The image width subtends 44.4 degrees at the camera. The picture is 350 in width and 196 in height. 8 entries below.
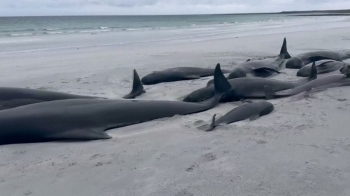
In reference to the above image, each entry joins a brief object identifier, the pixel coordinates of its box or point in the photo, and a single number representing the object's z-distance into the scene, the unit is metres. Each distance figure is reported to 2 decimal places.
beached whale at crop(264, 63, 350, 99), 6.53
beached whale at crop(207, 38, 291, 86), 7.88
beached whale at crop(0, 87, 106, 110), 6.05
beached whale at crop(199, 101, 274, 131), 5.21
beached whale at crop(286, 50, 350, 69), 9.62
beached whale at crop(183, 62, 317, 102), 6.52
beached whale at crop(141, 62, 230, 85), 8.65
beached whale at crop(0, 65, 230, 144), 4.77
